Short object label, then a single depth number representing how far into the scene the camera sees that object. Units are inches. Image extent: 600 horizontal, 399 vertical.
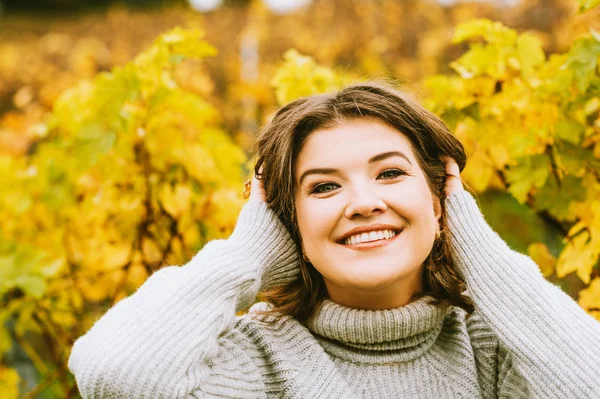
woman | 58.4
